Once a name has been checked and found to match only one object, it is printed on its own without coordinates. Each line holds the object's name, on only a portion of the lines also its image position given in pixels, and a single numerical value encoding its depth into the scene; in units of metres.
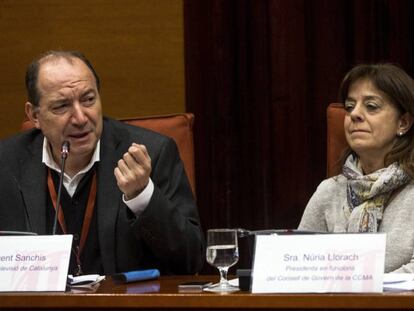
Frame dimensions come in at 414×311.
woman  5.24
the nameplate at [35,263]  4.58
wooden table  4.39
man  5.06
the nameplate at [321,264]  4.44
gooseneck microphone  4.91
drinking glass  4.64
